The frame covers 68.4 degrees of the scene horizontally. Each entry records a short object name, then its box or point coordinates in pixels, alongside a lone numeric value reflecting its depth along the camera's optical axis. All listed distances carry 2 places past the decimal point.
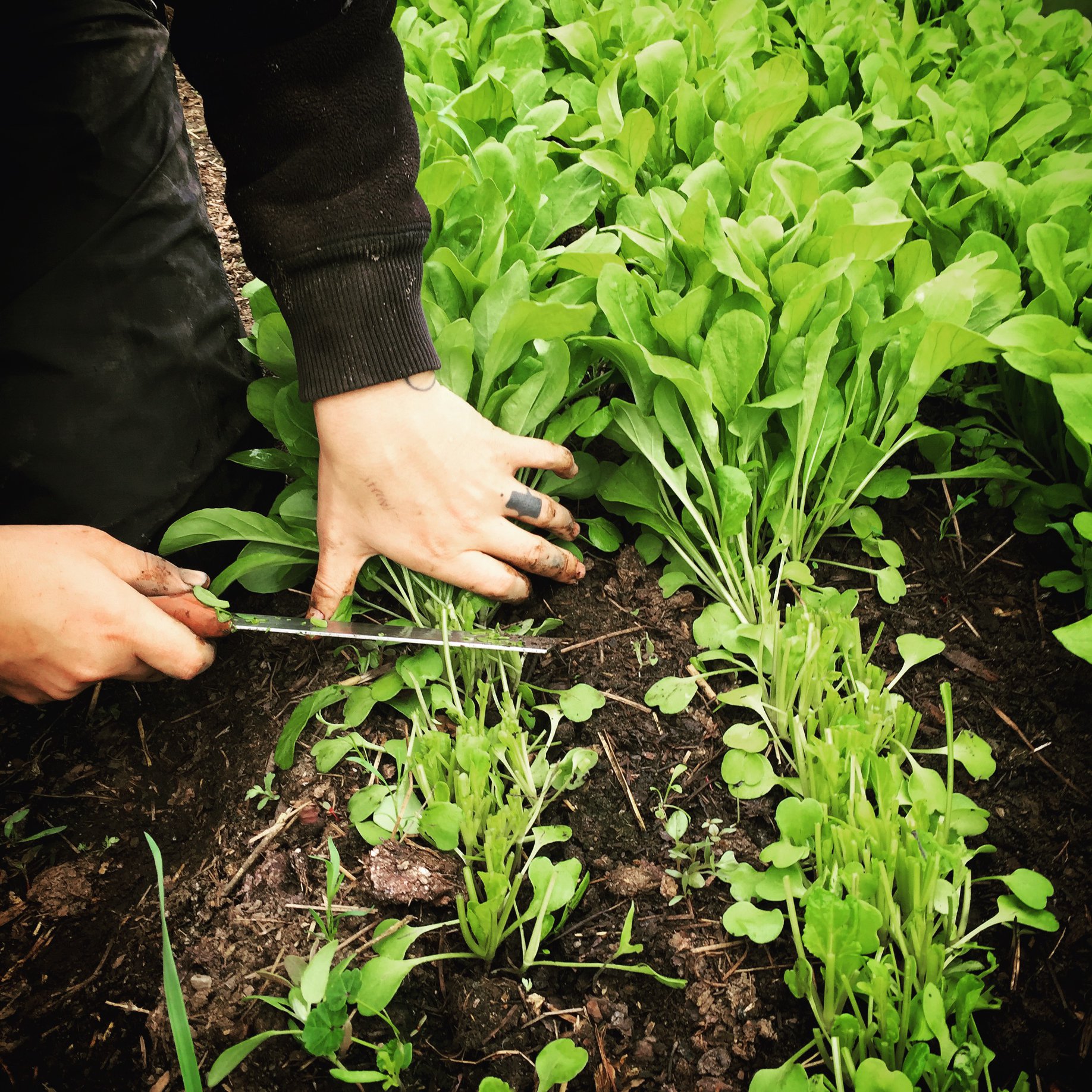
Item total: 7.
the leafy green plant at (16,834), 0.98
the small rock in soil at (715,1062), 0.76
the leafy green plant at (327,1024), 0.69
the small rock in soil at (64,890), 0.92
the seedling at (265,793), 0.97
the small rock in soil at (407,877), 0.87
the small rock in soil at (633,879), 0.87
